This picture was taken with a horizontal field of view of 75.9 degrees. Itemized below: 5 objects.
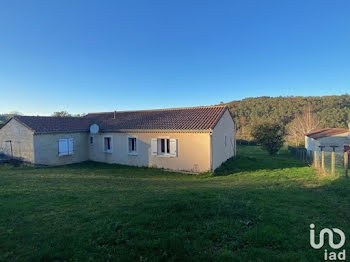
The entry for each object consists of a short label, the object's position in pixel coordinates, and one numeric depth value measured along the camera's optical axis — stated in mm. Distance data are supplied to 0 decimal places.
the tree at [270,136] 25578
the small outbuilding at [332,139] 29875
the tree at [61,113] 39375
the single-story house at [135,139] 14688
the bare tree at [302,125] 45400
